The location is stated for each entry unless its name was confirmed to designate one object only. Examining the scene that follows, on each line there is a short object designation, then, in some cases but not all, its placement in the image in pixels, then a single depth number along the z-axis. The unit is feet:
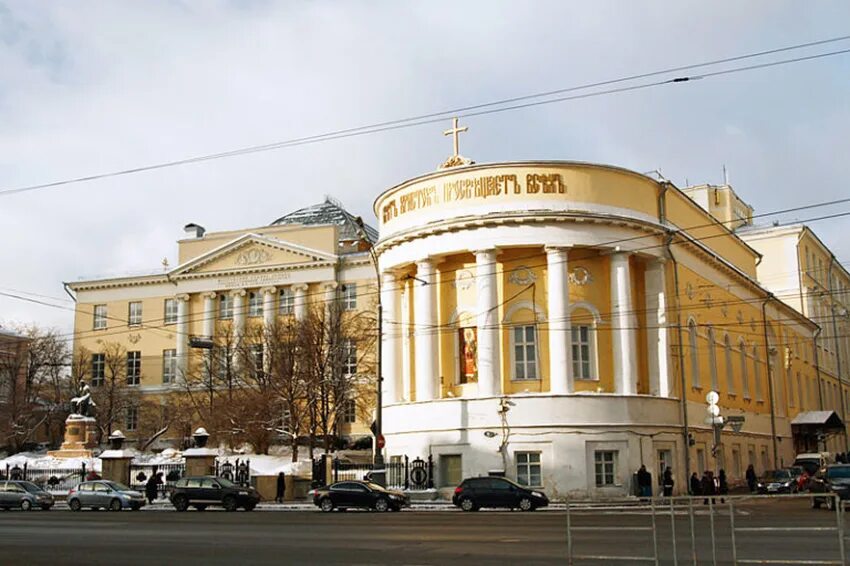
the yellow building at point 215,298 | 234.99
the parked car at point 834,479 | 98.35
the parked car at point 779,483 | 139.23
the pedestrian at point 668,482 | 127.44
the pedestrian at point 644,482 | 123.85
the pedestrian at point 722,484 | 135.44
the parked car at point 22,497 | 127.54
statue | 176.76
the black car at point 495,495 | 109.70
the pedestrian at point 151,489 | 139.54
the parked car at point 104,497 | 124.47
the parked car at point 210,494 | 120.78
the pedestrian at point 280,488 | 136.87
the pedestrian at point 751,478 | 150.00
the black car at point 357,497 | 110.73
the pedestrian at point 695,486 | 130.93
